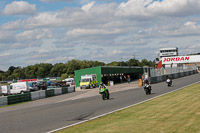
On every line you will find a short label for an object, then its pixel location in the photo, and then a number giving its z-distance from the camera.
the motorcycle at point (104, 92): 24.89
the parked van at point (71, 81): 80.53
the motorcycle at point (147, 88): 26.88
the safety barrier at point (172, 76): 51.13
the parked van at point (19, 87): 48.94
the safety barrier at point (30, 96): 32.22
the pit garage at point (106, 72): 62.03
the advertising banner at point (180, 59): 80.00
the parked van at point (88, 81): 56.69
